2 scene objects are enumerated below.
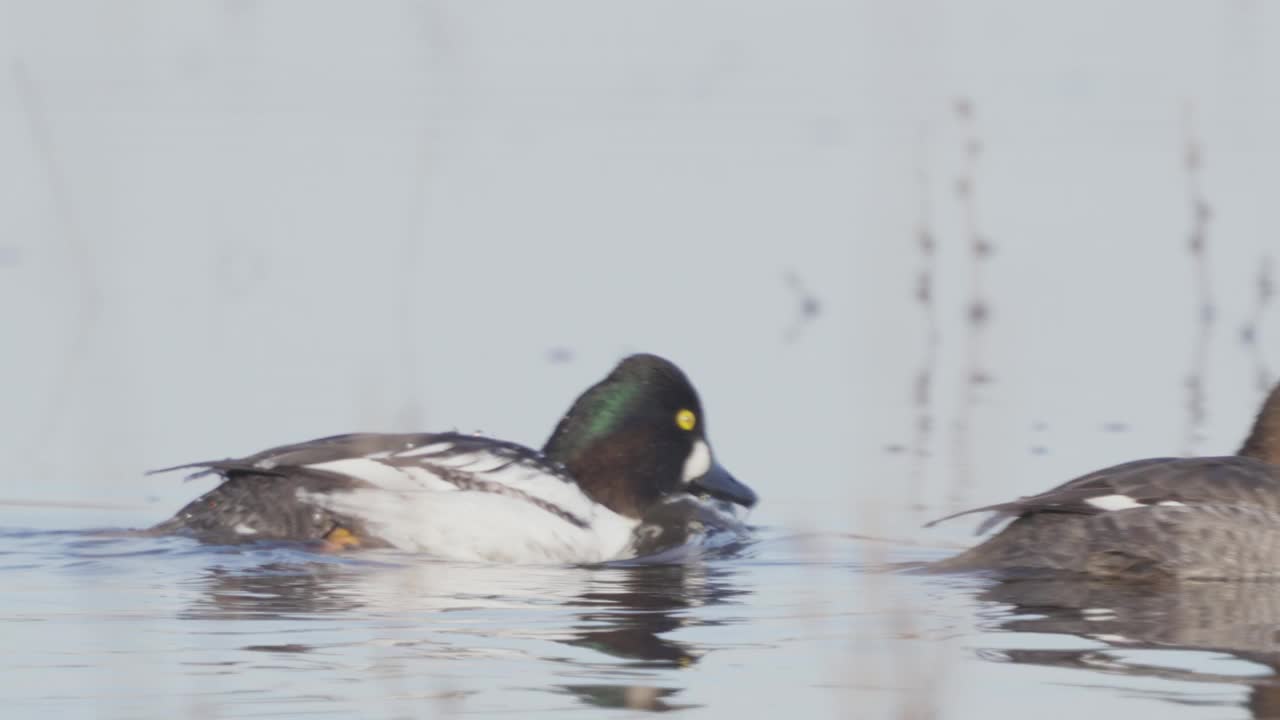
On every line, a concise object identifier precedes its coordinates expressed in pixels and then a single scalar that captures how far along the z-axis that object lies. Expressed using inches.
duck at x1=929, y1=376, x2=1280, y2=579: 700.0
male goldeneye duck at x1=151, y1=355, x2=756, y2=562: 733.9
